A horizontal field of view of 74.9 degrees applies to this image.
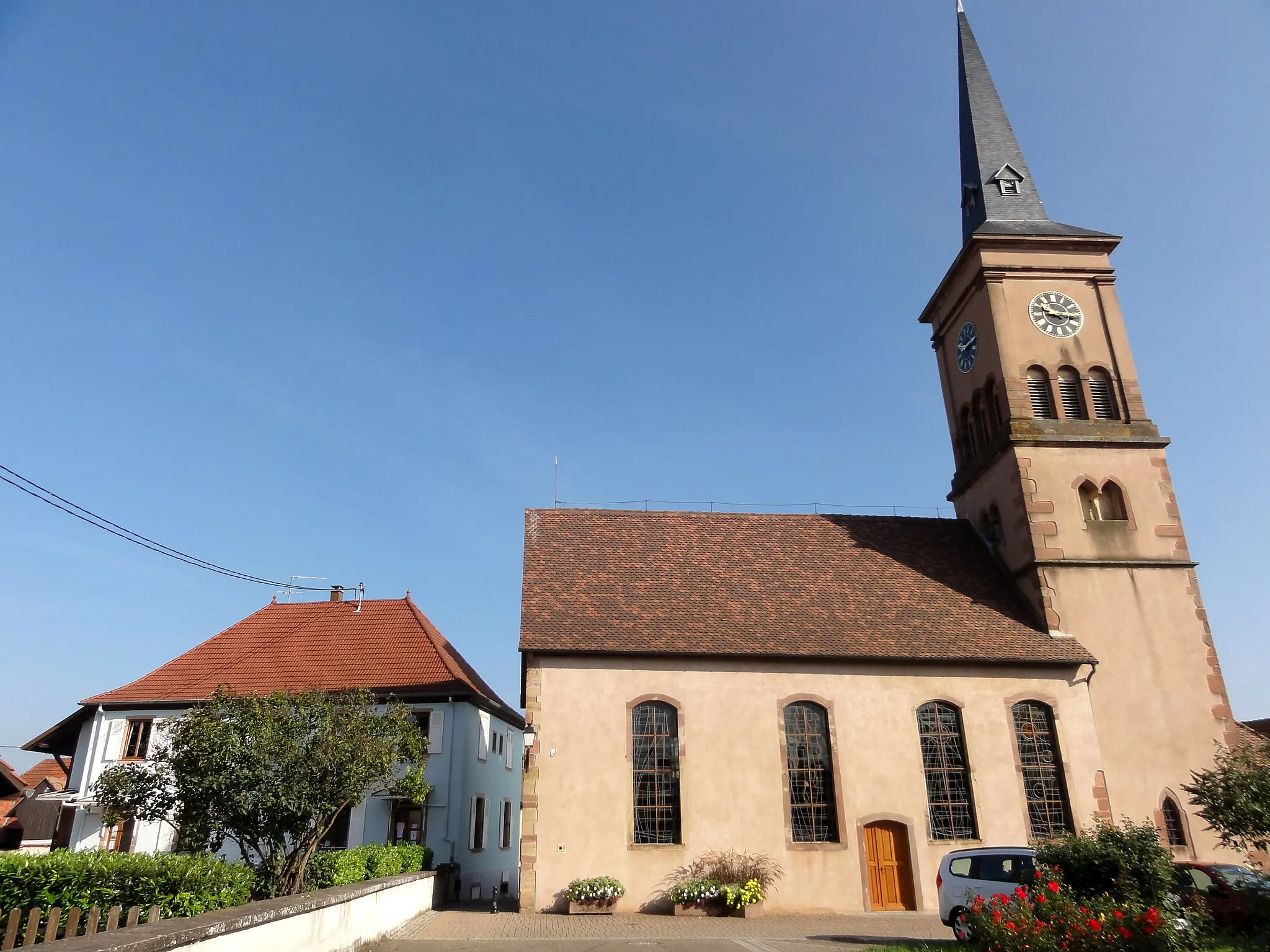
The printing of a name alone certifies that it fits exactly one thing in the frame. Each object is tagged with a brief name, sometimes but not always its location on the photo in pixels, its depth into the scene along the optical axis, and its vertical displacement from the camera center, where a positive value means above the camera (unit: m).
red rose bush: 9.36 -1.56
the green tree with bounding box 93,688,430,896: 12.47 +0.28
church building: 20.06 +2.92
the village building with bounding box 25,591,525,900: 25.28 +2.67
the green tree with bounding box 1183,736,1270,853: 13.25 -0.23
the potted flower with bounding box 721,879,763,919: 18.67 -2.32
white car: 14.59 -1.53
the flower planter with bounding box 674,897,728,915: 18.78 -2.48
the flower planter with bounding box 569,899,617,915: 18.89 -2.45
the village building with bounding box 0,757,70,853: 31.09 -0.82
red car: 11.67 -1.61
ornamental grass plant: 18.81 -1.92
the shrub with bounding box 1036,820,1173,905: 12.96 -1.17
